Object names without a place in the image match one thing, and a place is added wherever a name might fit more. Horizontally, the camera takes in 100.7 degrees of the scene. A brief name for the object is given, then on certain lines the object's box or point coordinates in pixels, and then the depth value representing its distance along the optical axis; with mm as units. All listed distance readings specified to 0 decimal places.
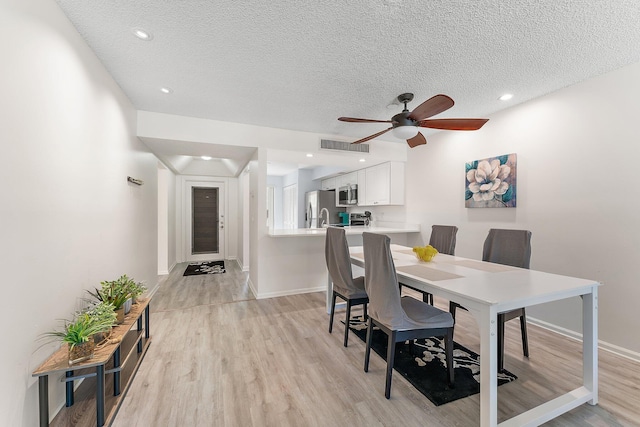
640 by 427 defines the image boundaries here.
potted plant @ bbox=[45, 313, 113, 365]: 1390
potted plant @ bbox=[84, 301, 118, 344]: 1588
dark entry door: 6480
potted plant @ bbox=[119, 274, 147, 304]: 2166
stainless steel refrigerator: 6312
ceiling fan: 2061
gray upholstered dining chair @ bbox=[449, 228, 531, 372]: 2002
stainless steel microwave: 5466
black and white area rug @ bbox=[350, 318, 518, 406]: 1780
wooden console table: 1354
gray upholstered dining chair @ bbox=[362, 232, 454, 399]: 1729
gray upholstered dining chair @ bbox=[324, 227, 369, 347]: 2438
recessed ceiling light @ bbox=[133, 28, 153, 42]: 1800
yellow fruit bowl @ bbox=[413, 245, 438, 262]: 2377
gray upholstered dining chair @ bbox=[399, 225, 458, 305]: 2969
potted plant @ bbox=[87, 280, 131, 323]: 1958
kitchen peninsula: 3764
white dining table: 1354
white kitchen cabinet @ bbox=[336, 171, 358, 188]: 5570
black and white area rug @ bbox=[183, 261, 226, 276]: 5234
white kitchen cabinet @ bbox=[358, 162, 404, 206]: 4605
